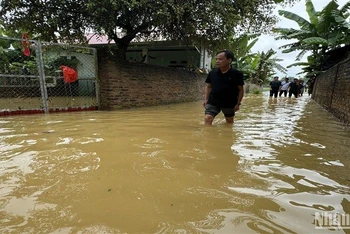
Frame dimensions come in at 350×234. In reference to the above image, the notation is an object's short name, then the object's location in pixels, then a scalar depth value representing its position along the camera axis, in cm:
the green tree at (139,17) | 731
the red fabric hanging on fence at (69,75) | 743
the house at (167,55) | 1531
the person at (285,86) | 1894
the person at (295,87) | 1752
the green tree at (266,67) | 2579
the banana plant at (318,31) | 1068
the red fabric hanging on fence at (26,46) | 647
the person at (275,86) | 1667
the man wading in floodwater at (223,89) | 442
